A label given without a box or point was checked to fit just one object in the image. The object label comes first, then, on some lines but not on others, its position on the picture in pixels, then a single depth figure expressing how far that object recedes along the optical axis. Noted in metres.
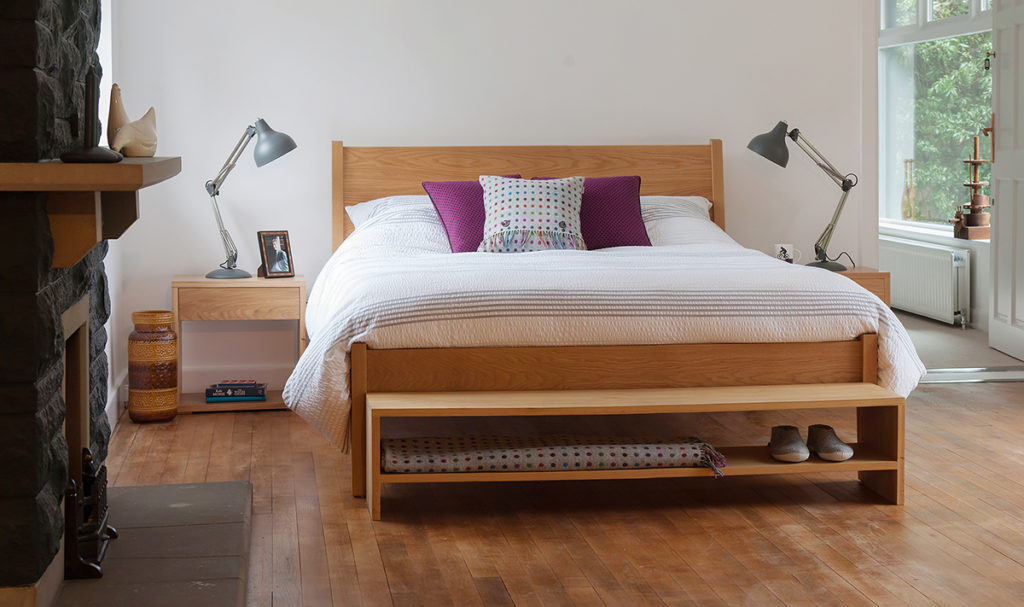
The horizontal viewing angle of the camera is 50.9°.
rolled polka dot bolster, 2.88
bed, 3.00
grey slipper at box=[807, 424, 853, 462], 3.01
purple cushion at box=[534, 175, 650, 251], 4.22
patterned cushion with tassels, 4.02
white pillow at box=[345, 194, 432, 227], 4.39
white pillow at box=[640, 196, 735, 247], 4.29
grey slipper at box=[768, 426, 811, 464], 2.98
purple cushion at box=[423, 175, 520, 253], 4.12
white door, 4.95
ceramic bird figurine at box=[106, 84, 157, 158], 2.14
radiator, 5.95
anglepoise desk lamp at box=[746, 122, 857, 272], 4.56
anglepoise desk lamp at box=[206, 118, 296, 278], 4.27
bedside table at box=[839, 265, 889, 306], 4.39
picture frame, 4.39
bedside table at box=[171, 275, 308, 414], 4.23
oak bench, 2.85
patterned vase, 4.07
